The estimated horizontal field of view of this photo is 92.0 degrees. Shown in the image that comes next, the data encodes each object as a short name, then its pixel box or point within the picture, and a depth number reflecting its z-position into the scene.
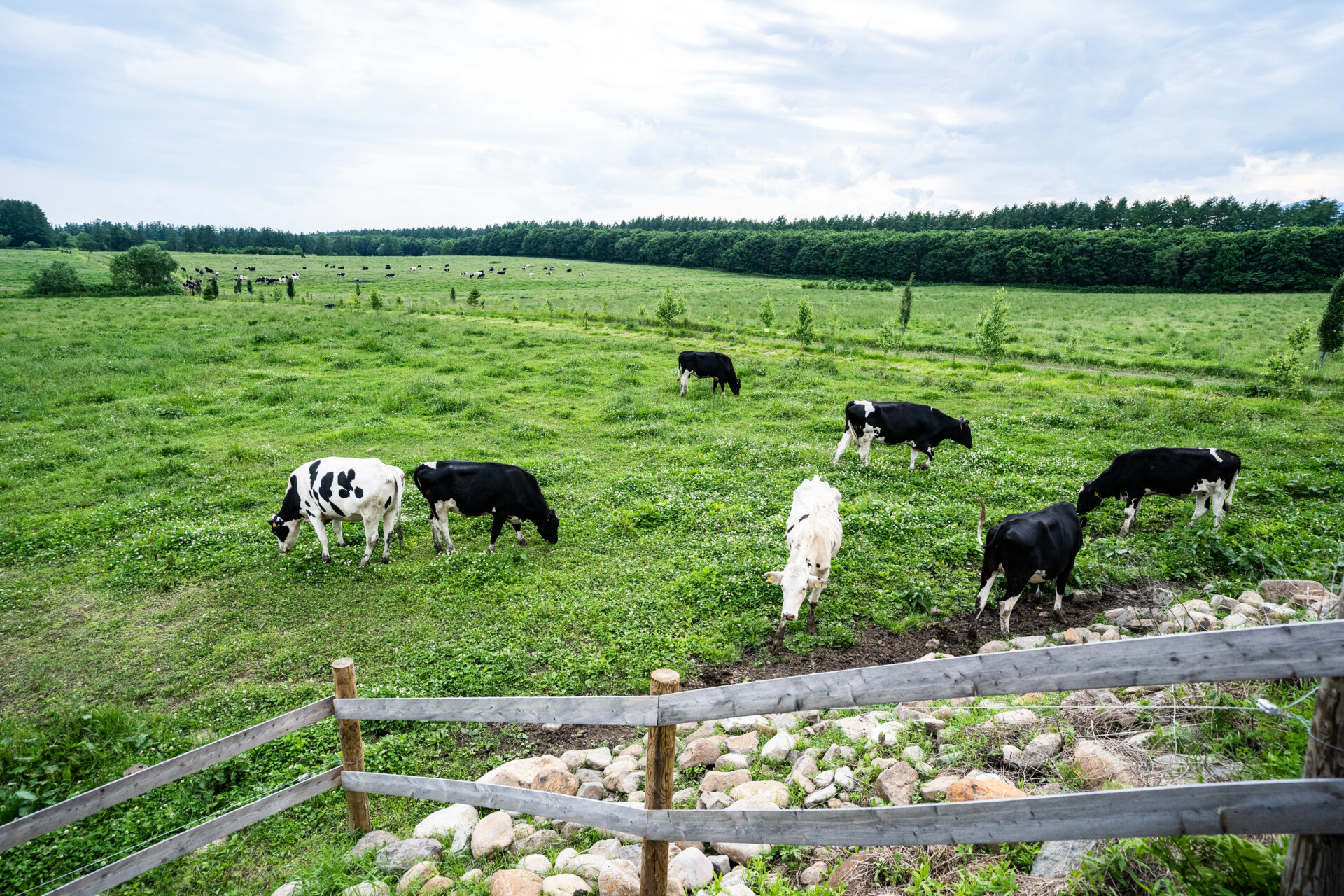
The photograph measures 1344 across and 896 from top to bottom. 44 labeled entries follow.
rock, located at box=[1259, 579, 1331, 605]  7.71
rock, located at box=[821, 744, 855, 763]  5.71
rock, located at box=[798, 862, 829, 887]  4.35
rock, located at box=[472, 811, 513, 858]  5.20
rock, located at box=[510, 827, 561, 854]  5.26
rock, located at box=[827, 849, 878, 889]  4.17
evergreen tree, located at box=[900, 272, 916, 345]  35.56
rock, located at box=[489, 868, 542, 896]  4.43
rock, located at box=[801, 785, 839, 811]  5.21
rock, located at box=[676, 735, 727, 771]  6.34
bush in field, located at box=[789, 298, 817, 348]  33.19
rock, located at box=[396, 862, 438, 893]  4.71
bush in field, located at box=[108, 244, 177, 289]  52.44
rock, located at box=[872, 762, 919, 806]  4.93
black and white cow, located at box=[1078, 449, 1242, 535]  12.09
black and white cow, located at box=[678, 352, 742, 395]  23.97
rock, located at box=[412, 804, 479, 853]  5.39
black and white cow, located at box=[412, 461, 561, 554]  11.81
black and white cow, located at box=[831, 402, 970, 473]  15.78
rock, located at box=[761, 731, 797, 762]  6.13
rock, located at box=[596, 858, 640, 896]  4.33
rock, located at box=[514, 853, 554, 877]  4.82
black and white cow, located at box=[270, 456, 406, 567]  11.52
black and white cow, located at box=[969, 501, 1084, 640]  8.78
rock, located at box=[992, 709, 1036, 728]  5.59
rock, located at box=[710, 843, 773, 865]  4.75
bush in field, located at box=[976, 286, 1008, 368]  27.94
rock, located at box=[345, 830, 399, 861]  5.32
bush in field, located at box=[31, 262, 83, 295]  48.56
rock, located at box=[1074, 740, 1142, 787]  4.36
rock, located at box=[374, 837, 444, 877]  5.05
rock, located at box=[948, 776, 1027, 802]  4.57
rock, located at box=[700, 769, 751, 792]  5.71
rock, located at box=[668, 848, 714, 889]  4.47
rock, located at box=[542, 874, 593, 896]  4.36
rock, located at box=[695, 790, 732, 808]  5.37
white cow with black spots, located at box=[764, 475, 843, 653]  8.91
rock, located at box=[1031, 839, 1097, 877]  3.78
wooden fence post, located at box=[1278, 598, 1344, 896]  2.29
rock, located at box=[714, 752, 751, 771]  6.07
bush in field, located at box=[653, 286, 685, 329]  39.19
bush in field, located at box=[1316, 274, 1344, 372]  23.70
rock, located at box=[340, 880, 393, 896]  4.55
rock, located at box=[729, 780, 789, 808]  5.29
